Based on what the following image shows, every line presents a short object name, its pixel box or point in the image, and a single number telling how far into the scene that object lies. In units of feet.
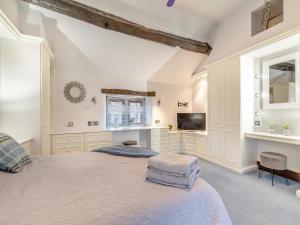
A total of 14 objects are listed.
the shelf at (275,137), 8.14
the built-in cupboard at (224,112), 10.82
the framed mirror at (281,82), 9.29
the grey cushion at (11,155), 4.63
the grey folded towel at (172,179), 3.61
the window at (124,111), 15.16
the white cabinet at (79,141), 11.73
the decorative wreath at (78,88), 13.07
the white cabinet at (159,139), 15.24
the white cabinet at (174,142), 15.86
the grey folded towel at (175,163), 3.69
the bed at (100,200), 2.63
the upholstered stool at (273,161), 8.64
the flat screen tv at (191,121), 15.26
